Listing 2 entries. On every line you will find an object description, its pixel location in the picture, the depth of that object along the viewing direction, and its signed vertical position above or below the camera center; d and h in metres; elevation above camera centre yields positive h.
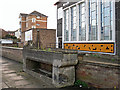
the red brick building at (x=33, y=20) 45.19 +9.53
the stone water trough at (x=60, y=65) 7.90 -1.43
